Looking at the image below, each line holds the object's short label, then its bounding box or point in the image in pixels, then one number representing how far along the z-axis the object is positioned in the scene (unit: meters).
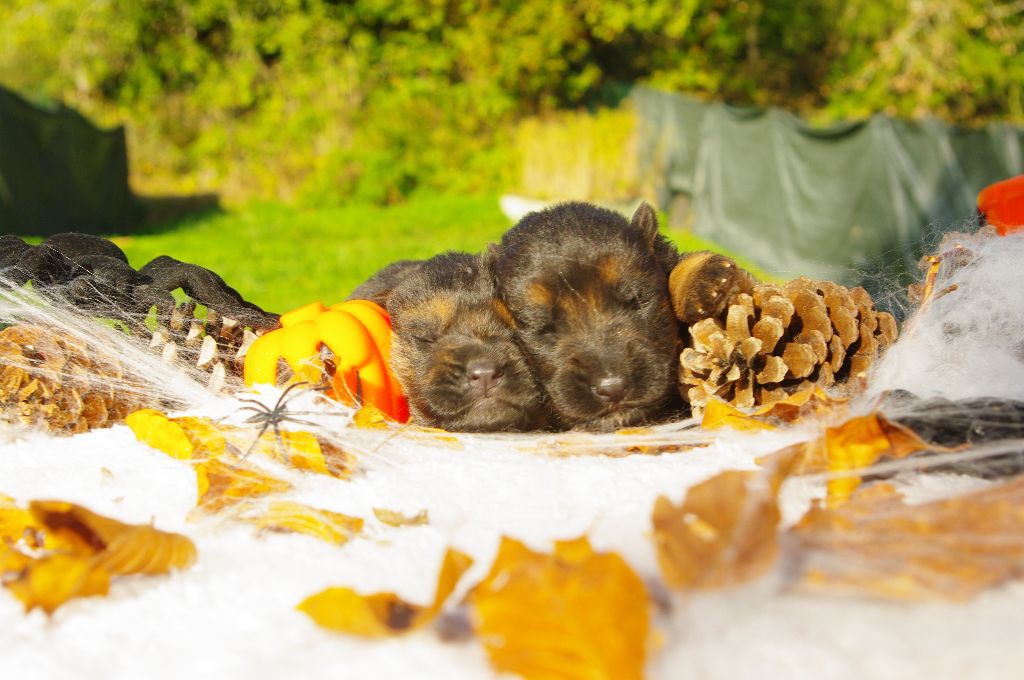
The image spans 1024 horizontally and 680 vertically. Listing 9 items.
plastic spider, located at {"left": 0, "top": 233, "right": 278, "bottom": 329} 0.53
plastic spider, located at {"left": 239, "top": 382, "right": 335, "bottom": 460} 0.46
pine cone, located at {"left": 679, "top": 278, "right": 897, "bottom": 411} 0.53
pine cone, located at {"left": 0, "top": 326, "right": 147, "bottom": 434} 0.50
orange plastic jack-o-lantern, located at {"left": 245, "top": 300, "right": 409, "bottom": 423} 0.53
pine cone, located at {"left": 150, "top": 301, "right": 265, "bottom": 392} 0.52
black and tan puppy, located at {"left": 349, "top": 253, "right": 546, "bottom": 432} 0.57
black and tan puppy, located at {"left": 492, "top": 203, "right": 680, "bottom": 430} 0.57
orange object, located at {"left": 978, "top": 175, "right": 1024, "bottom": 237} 0.67
